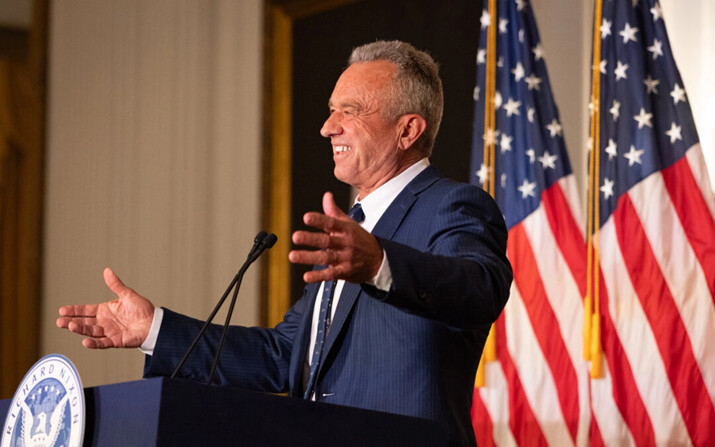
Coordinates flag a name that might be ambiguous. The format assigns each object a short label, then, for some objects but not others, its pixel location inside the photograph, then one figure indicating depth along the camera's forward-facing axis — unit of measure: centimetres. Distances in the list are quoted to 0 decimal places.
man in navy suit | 377
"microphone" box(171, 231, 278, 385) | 405
